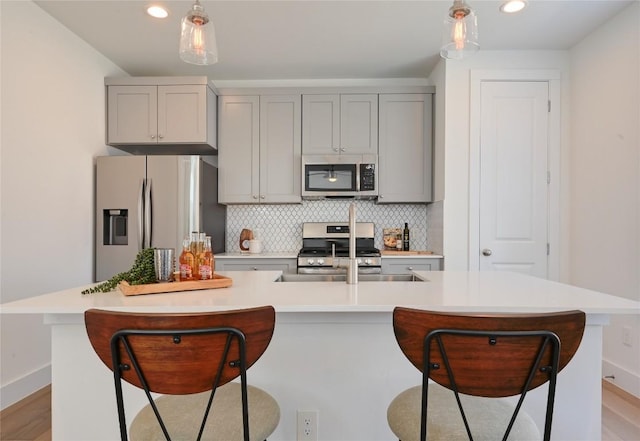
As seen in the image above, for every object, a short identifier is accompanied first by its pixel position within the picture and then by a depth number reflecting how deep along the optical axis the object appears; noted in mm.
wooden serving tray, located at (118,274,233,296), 1404
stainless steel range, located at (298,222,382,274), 3746
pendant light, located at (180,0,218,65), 1543
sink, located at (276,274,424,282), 2115
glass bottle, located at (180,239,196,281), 1587
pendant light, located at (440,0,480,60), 1554
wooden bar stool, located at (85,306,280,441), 848
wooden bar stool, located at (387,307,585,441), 845
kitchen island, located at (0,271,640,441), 1409
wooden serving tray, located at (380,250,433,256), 3415
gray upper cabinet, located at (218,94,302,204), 3582
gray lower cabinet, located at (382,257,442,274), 3289
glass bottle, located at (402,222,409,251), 3760
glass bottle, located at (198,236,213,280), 1624
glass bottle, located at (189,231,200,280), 1621
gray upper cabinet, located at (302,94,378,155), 3543
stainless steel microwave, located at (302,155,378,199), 3490
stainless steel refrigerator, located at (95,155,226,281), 3145
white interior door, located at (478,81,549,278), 3188
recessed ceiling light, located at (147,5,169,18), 2481
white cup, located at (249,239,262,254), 3693
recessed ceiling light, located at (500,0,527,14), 2422
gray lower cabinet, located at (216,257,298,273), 3365
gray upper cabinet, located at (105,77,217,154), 3377
